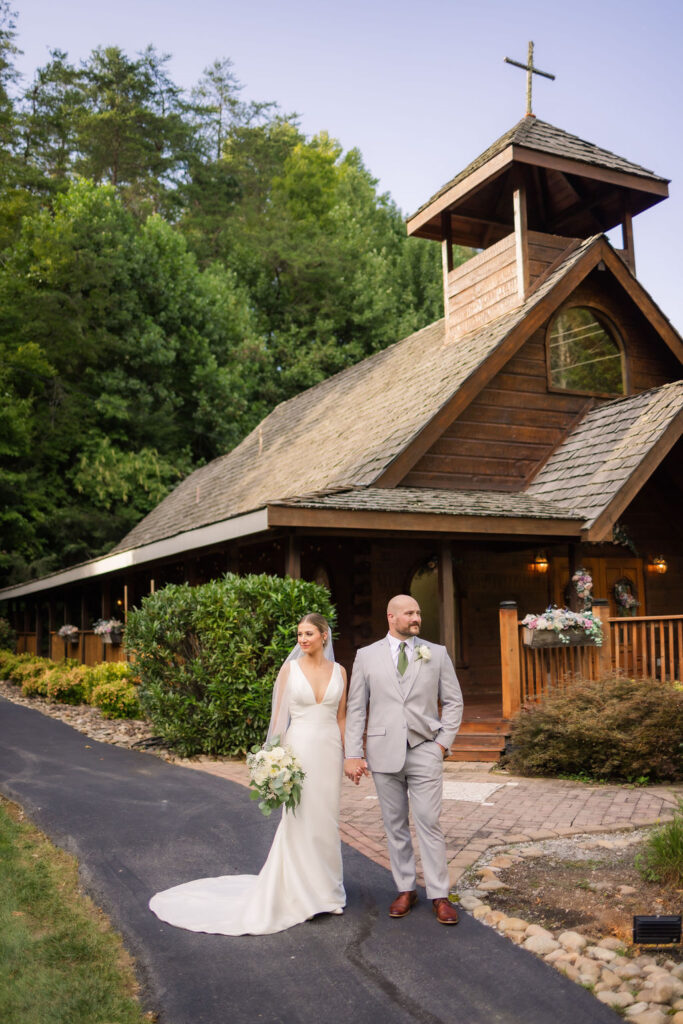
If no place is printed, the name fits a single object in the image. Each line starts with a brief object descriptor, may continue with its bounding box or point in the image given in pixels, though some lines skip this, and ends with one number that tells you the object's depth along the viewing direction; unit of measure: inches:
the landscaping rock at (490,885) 227.9
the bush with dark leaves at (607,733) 350.9
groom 206.4
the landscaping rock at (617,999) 166.2
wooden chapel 478.0
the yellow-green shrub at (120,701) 581.9
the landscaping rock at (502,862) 246.7
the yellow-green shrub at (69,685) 670.5
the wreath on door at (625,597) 564.4
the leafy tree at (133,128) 1665.8
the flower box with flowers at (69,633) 838.5
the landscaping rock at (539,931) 194.5
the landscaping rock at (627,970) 177.5
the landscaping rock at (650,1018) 158.7
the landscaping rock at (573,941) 189.6
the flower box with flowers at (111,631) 704.4
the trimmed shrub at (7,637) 1065.3
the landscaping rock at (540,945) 188.5
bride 207.8
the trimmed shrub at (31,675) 727.1
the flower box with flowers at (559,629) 417.4
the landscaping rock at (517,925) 199.9
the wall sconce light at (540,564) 570.6
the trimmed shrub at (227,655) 406.6
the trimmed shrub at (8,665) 895.1
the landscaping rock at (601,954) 184.4
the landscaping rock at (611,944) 189.5
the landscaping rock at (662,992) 166.6
